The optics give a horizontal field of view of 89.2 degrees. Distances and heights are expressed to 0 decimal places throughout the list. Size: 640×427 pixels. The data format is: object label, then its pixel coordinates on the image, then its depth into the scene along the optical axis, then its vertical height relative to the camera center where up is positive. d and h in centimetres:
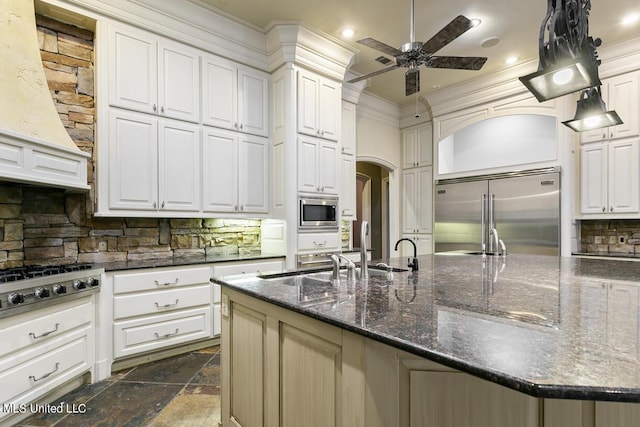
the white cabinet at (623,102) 372 +130
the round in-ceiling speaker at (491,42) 379 +204
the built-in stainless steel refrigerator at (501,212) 410 +2
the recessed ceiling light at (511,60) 422 +203
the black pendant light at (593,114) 251 +78
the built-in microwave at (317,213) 368 +1
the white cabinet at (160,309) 262 -82
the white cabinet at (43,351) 186 -89
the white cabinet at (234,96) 340 +130
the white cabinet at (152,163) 287 +48
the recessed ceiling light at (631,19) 333 +203
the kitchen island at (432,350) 76 -36
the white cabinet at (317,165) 371 +58
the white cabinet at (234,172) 341 +47
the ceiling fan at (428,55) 232 +126
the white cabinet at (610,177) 371 +43
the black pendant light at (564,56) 165 +83
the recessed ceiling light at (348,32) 364 +207
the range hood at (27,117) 200 +65
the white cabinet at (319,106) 371 +130
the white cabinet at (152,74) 286 +132
